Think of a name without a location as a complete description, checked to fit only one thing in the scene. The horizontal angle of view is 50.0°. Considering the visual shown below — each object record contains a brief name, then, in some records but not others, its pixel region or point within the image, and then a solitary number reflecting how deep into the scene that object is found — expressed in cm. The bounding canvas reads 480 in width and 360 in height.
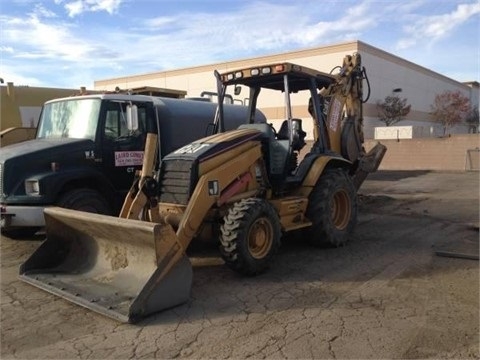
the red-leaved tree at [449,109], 5109
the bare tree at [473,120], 5631
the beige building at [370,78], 3891
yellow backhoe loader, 525
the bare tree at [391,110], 4092
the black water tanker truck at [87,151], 760
